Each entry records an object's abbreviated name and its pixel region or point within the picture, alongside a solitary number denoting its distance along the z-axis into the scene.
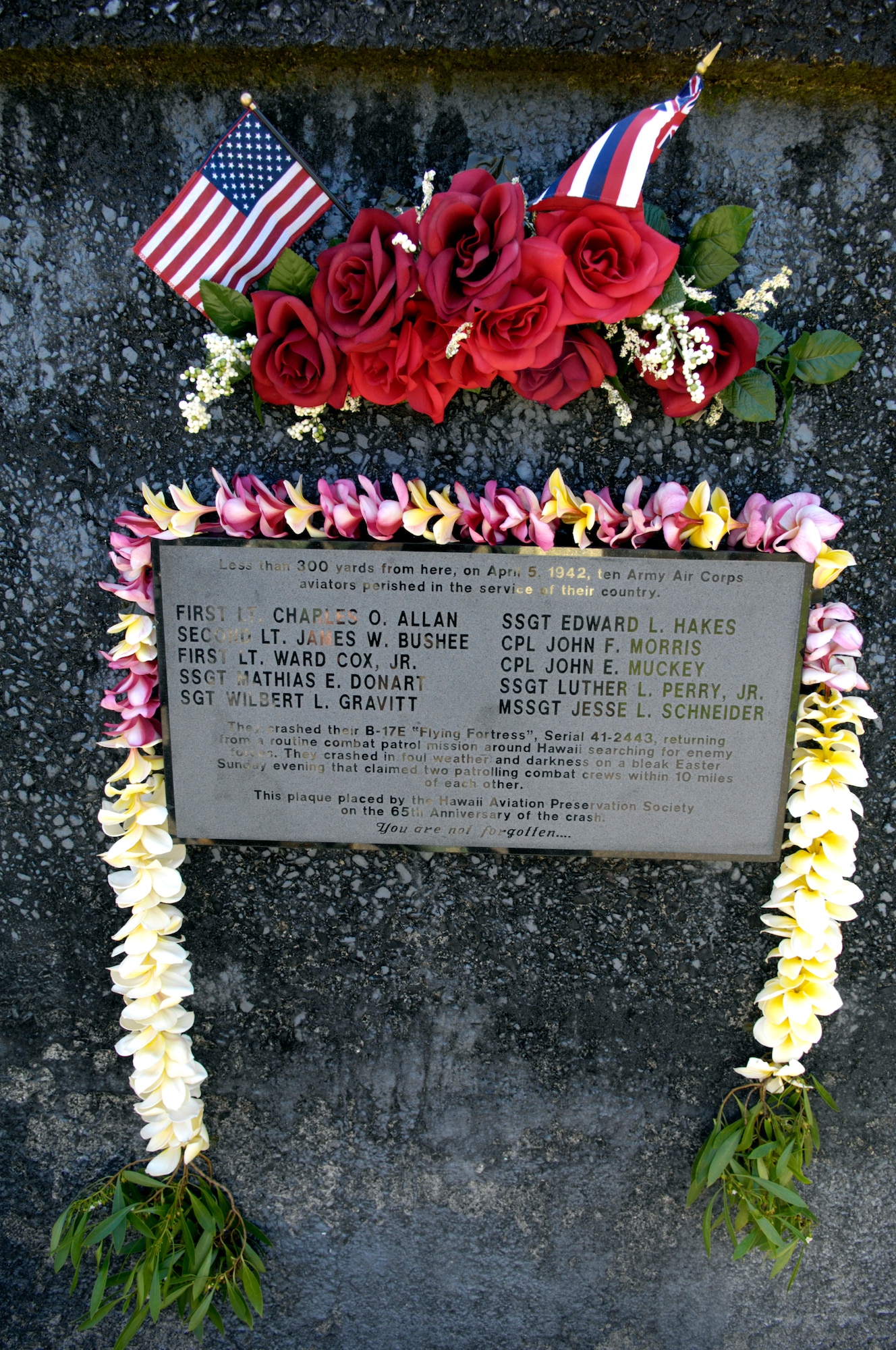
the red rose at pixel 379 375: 0.64
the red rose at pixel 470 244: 0.59
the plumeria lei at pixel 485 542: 0.66
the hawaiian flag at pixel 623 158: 0.58
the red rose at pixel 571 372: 0.64
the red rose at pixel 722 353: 0.63
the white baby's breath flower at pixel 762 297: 0.63
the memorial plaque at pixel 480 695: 0.67
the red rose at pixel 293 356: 0.63
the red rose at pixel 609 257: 0.59
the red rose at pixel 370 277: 0.61
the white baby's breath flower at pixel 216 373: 0.65
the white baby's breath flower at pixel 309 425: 0.67
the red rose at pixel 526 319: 0.59
